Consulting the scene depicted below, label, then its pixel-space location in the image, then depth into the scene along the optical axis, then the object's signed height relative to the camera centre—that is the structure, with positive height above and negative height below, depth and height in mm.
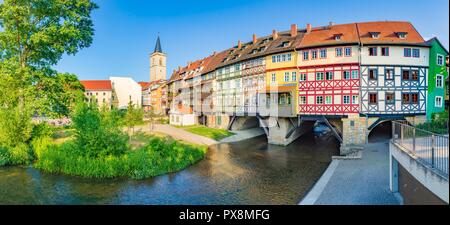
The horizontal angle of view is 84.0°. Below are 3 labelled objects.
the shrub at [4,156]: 16266 -2980
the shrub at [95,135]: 15500 -1570
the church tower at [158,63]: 80562 +14924
